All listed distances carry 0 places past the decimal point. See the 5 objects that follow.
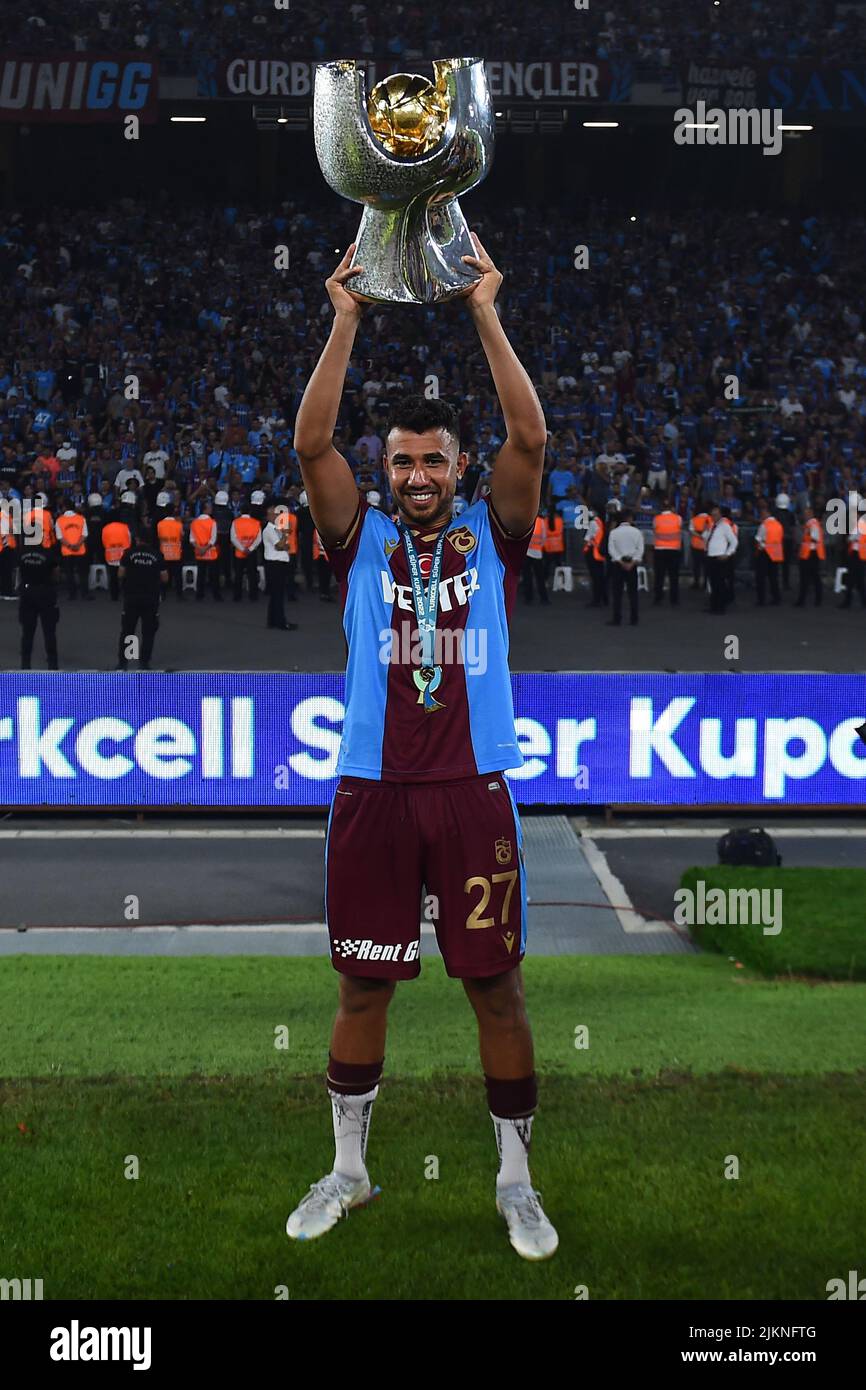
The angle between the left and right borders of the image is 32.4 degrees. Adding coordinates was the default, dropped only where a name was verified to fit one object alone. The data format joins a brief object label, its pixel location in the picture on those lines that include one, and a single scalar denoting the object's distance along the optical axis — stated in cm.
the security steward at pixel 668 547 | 2225
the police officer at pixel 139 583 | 1700
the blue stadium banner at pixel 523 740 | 1172
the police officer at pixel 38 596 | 1650
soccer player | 379
